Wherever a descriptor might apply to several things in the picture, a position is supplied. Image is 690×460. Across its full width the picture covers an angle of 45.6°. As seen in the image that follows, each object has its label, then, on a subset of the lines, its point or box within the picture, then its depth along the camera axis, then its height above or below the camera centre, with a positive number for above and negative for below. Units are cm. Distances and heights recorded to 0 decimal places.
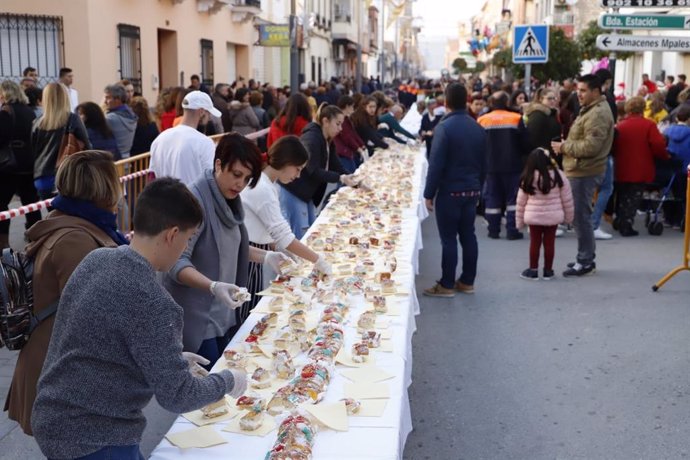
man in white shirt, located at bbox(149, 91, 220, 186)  689 -42
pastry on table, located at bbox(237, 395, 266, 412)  313 -116
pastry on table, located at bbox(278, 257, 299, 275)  507 -105
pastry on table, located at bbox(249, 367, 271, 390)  342 -117
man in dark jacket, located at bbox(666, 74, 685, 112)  1510 +8
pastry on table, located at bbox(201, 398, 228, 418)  312 -118
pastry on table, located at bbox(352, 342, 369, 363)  370 -115
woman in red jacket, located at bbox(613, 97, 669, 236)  1043 -62
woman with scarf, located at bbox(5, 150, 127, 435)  321 -56
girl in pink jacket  806 -100
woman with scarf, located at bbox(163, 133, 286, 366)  392 -64
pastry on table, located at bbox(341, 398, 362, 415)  317 -118
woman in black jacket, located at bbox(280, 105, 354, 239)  752 -70
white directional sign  996 +68
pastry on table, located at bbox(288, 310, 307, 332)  402 -110
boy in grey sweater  228 -69
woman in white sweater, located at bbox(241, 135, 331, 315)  485 -58
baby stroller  1074 -121
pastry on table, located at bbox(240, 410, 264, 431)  302 -118
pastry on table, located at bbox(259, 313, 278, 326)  421 -113
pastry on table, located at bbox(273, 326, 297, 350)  386 -113
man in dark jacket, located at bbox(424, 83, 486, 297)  743 -70
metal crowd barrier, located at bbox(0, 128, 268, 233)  850 -87
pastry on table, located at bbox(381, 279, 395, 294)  485 -111
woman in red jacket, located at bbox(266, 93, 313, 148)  910 -21
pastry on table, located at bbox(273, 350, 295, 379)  352 -115
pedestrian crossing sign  1343 +87
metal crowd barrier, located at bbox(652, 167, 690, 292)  771 -142
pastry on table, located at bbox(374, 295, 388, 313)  444 -112
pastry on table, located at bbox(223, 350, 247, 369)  360 -115
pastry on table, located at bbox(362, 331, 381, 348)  388 -113
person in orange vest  1039 -76
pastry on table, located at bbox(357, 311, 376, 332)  414 -112
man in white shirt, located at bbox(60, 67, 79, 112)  1234 +31
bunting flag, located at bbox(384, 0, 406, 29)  4731 +503
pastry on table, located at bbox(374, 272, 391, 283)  502 -108
